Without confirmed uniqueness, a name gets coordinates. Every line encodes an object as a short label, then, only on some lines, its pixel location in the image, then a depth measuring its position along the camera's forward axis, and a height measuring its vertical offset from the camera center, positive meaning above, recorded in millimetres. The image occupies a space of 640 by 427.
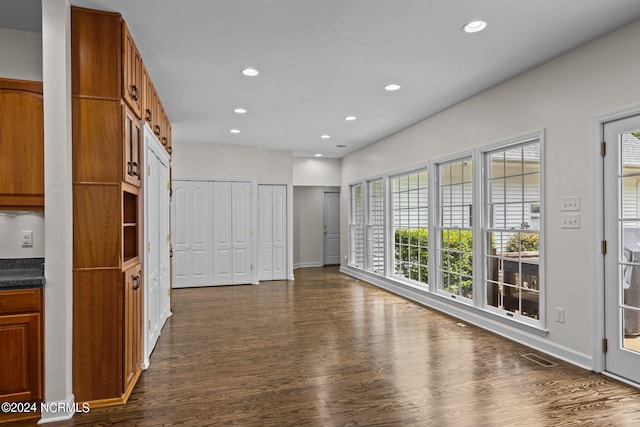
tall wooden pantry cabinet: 2525 +75
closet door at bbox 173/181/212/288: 6844 -321
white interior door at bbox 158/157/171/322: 4141 -307
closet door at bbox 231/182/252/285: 7176 -304
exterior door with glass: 2871 -261
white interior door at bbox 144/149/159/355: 3361 -368
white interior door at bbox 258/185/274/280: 7594 -266
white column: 2381 +33
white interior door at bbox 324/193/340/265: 10195 -343
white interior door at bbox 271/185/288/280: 7691 -350
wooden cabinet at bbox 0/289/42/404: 2369 -808
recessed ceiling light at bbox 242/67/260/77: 3643 +1419
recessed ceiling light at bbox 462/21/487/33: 2787 +1417
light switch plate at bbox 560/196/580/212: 3260 +88
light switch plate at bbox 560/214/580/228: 3262 -63
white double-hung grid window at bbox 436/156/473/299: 4770 -170
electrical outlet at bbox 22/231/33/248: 2824 -162
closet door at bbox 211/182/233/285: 7062 -299
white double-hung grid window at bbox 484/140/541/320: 3824 -153
